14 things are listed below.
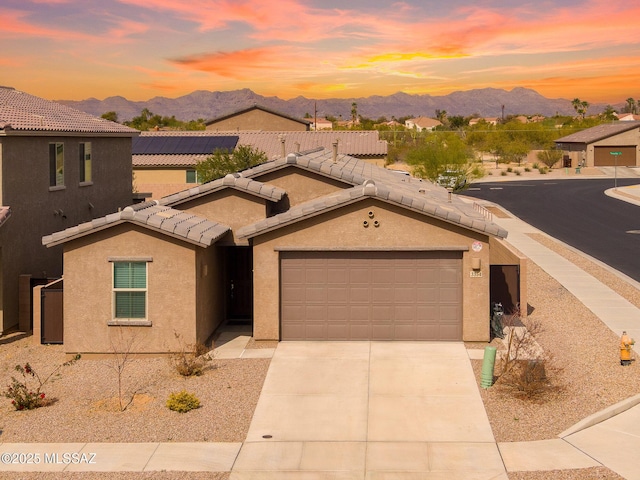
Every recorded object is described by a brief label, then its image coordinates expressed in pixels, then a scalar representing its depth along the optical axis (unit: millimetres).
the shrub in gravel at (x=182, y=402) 15633
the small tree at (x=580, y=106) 187250
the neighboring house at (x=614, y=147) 99500
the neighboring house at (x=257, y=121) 75062
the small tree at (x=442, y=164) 58406
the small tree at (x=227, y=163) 46938
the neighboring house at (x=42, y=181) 21906
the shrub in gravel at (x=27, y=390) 16016
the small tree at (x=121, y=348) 19094
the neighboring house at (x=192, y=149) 57000
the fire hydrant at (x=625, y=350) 18109
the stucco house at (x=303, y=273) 19312
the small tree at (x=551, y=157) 102906
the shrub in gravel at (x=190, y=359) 17781
